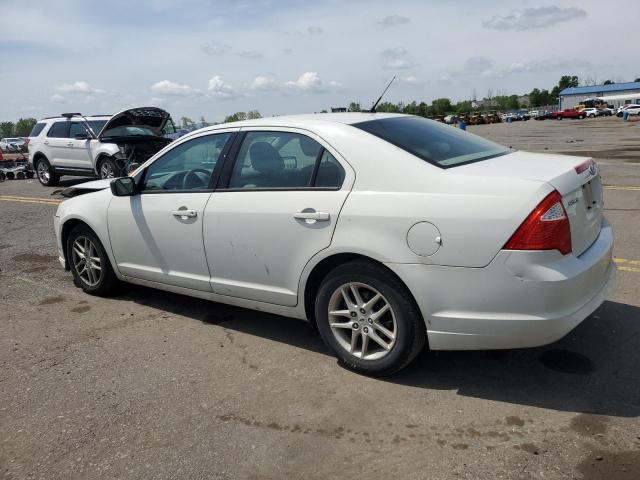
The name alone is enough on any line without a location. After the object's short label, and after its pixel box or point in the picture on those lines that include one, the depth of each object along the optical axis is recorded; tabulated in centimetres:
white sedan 294
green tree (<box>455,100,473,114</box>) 13832
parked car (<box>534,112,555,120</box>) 7888
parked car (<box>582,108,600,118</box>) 7075
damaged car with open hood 1264
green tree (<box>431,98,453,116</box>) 13861
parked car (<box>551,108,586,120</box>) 7069
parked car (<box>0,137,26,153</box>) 3773
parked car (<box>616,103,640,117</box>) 6025
